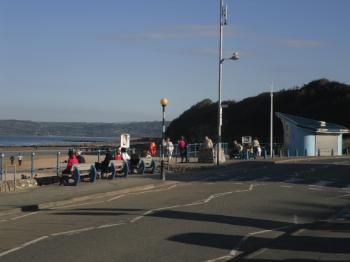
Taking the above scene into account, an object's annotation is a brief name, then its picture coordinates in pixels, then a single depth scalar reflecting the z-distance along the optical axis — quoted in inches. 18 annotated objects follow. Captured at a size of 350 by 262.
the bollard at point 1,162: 858.8
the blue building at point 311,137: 2181.3
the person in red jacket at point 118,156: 1106.3
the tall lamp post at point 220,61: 1483.9
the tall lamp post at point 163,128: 1017.0
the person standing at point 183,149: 1568.7
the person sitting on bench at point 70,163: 908.6
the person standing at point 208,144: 1587.6
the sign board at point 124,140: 1206.9
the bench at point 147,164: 1164.2
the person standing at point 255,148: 1854.1
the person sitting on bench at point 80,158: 1001.5
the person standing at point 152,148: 1539.7
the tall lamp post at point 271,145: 1945.3
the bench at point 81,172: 890.7
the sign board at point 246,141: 1886.1
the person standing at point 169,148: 1543.1
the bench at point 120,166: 1038.9
